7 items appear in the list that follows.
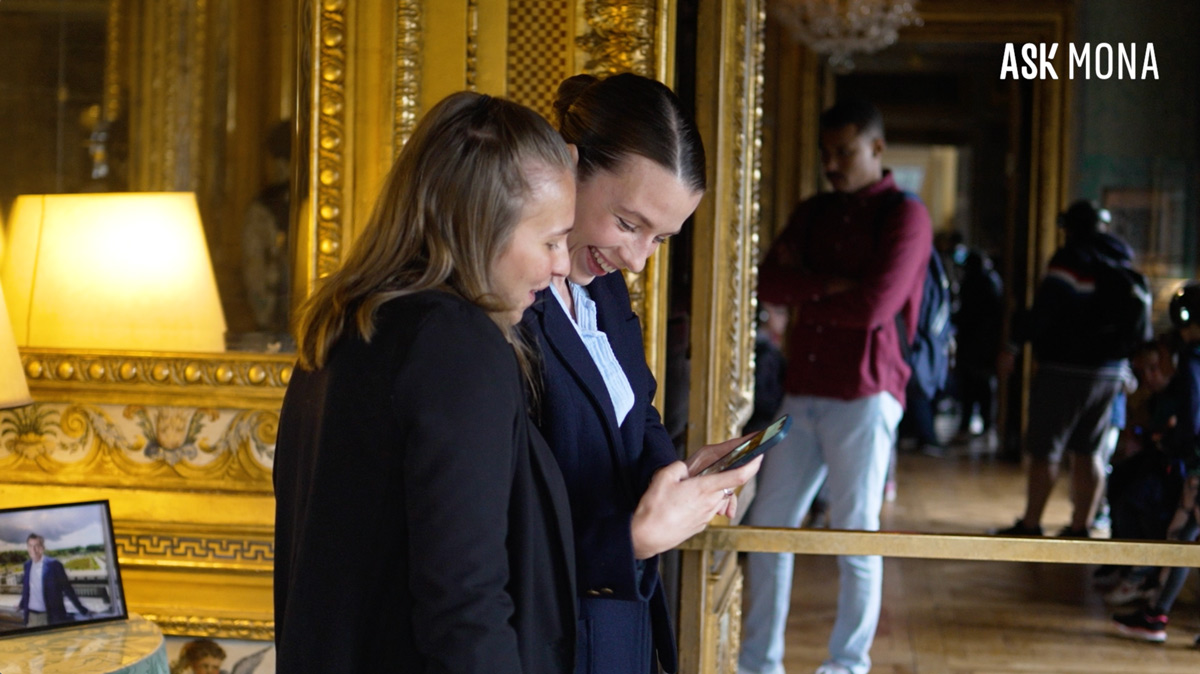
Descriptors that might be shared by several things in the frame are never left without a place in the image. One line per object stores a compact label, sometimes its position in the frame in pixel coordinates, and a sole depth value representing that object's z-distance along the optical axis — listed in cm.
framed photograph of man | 207
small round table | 188
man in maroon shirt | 346
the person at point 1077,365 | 533
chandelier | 689
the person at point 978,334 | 921
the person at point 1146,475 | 450
